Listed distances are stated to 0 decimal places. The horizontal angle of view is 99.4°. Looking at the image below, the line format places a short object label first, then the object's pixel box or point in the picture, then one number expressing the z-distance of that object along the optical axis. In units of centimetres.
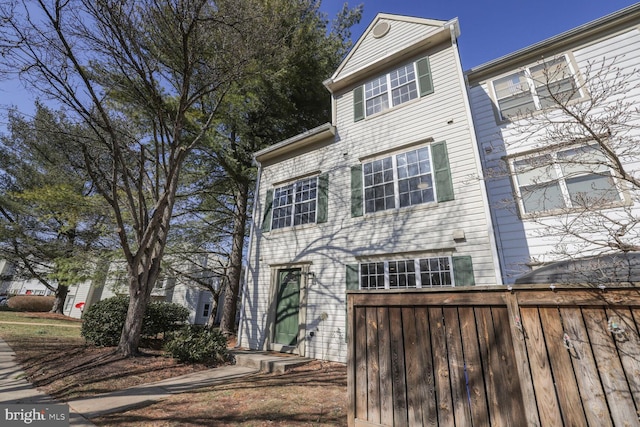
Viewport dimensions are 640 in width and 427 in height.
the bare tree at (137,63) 605
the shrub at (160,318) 855
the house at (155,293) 1183
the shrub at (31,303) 2414
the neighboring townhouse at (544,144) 549
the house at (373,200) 651
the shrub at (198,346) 653
